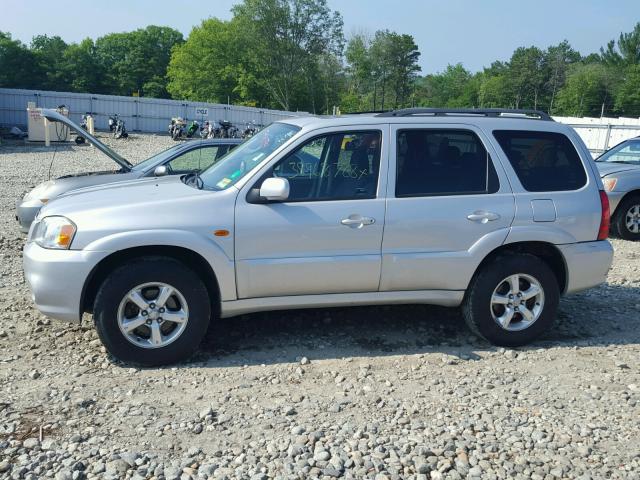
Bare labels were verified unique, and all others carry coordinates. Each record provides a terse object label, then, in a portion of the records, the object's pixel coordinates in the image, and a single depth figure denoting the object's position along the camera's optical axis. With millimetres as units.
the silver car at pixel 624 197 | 9961
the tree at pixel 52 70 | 82625
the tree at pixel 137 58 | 93875
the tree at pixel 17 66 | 78688
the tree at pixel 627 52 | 94250
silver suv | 4547
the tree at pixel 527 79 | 85625
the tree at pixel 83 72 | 85188
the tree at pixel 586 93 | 78812
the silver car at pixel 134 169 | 7758
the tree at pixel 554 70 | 87425
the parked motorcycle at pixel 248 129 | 37097
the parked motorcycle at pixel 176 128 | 35062
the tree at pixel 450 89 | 96500
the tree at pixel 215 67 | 74062
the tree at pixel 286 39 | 68562
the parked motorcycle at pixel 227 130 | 34781
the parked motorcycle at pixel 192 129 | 35519
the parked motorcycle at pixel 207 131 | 34562
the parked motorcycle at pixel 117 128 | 33188
